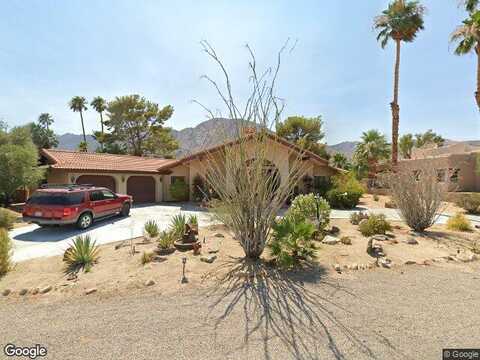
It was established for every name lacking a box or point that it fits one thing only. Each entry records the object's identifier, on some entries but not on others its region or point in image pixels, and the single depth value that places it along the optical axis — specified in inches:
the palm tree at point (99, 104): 1808.9
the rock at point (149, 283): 198.7
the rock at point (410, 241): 308.7
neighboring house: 940.0
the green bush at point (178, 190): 826.2
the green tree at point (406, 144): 1601.9
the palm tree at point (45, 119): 1951.6
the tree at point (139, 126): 1523.1
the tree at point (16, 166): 549.8
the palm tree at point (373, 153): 1074.1
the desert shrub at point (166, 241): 268.4
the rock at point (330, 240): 304.4
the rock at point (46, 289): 191.2
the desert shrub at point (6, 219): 414.4
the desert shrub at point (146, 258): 237.0
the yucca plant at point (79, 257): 233.0
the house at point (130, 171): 698.8
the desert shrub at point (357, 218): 426.9
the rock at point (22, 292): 189.0
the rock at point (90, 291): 187.4
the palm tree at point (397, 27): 963.3
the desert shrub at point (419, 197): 355.3
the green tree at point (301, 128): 1454.2
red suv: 380.5
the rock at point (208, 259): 243.8
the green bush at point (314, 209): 352.5
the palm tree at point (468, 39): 690.0
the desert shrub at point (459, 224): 396.7
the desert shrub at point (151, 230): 340.2
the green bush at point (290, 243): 226.4
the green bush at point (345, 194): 706.8
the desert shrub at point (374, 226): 346.9
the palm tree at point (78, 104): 1910.7
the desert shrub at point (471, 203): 606.2
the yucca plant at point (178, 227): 300.7
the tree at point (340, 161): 1173.1
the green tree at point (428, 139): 1808.3
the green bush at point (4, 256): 225.8
